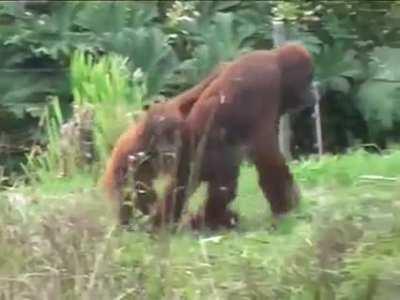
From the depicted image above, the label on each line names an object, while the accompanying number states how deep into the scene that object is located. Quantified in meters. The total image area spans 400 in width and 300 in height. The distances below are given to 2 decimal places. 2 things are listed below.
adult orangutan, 14.22
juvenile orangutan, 13.59
